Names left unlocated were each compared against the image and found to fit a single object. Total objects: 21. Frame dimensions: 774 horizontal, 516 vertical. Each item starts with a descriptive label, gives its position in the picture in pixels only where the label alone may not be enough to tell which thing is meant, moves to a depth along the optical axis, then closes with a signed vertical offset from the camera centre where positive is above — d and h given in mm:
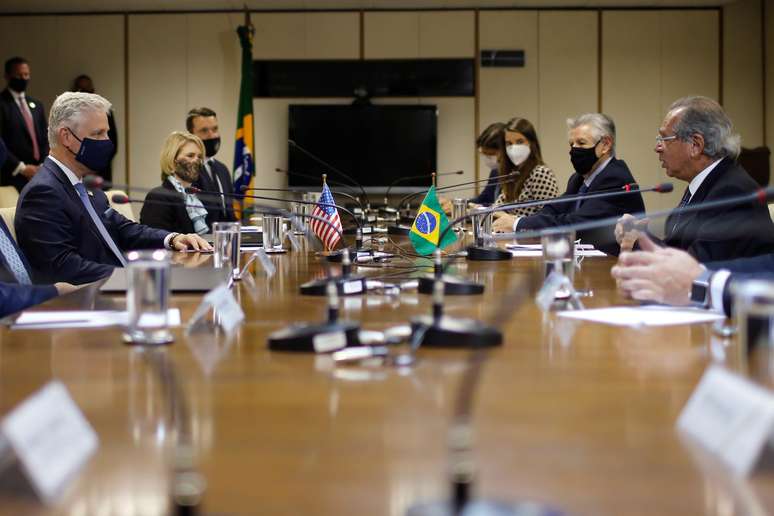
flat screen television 9773 +1175
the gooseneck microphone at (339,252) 3172 +4
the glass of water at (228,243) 2566 +22
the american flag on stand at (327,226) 3523 +96
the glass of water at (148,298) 1470 -73
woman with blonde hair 4836 +362
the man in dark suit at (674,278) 1819 -55
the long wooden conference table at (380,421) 798 -187
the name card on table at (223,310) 1584 -103
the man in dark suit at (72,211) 3217 +144
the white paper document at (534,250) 3385 +4
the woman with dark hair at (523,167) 5914 +548
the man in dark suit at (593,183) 4555 +344
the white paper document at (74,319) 1720 -128
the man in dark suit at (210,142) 6324 +763
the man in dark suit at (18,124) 7777 +1056
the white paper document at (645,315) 1751 -124
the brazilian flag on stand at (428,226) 3361 +90
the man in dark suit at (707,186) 2779 +207
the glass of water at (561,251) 2070 +0
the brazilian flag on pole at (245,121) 9055 +1286
